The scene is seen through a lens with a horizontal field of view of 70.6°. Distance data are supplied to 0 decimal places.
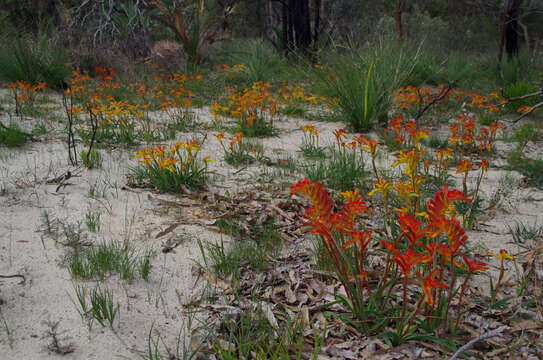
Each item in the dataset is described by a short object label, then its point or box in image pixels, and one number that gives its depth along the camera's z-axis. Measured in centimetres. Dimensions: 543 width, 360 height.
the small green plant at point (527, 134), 460
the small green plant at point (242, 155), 389
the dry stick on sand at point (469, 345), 120
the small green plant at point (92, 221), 244
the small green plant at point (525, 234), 242
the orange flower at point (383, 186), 179
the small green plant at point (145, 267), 202
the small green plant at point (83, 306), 169
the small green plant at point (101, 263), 198
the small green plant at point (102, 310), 167
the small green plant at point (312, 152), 421
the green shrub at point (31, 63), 684
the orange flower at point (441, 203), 131
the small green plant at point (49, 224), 239
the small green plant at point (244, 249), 210
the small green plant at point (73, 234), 227
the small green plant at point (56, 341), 153
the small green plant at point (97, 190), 295
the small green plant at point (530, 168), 353
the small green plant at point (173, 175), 306
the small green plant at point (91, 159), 349
